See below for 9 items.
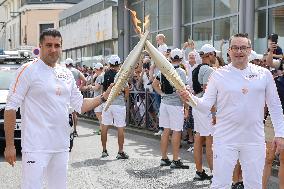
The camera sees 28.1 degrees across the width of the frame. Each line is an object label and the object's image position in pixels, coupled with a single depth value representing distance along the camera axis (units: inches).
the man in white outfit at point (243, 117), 205.0
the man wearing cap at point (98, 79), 453.6
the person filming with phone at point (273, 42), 292.0
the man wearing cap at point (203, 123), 323.3
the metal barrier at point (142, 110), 572.3
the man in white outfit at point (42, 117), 194.9
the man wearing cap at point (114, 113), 412.0
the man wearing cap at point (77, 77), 538.3
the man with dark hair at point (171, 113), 360.2
